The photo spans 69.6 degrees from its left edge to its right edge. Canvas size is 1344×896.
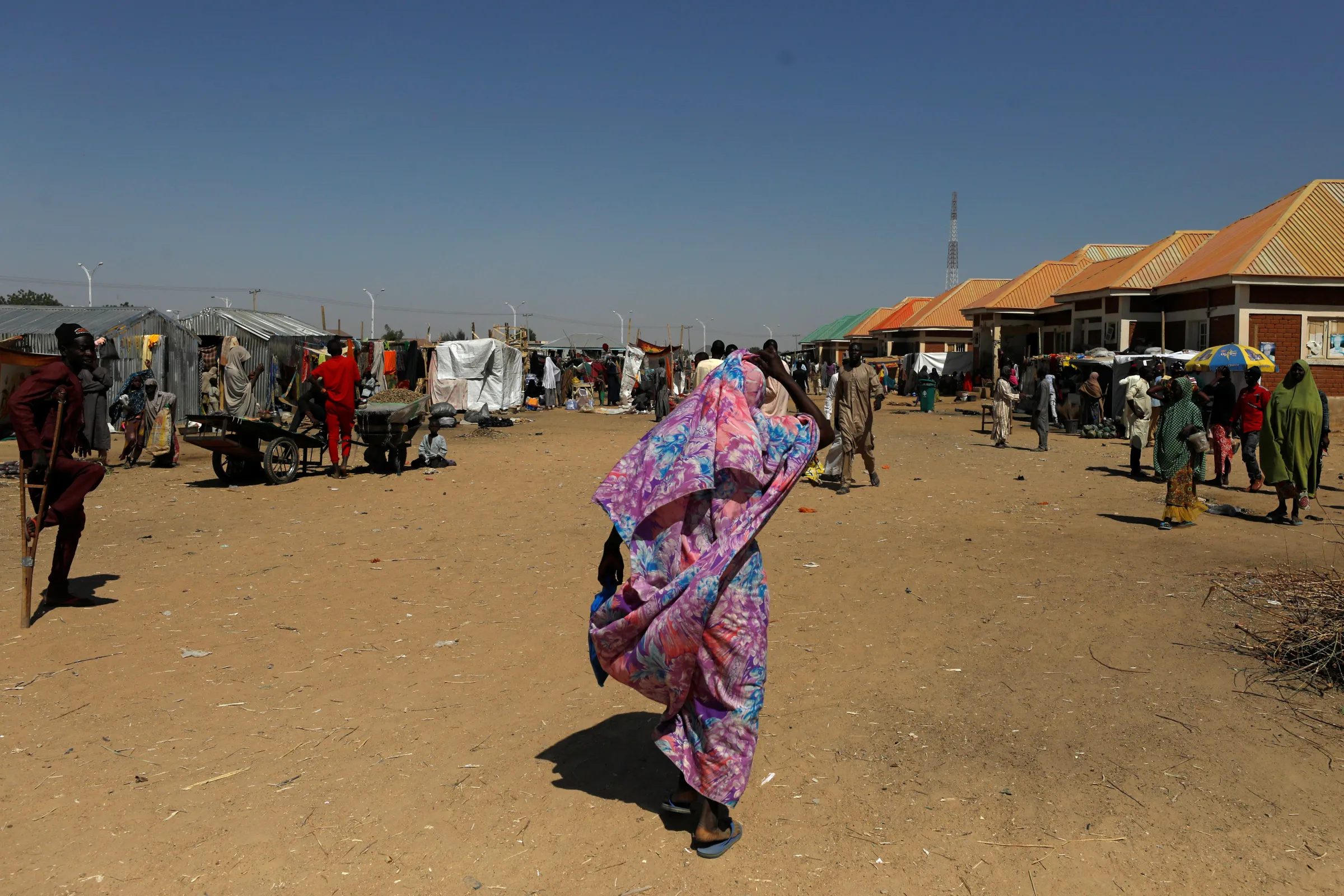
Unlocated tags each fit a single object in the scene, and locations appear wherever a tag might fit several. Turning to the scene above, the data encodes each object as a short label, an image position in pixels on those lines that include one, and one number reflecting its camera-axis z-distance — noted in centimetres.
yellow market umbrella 1569
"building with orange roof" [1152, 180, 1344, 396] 2081
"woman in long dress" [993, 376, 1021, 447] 1753
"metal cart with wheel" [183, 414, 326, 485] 1154
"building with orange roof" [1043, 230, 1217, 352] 2603
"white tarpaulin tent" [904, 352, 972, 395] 3997
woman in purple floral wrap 313
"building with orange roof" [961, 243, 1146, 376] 3456
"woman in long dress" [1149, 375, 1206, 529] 904
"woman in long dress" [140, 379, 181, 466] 1364
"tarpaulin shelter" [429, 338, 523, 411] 2608
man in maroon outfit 593
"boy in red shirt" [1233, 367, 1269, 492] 1205
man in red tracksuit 1221
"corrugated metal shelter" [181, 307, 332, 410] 2302
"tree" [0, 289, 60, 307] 6901
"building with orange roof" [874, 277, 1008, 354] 4709
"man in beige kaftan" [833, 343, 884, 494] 1134
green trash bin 2872
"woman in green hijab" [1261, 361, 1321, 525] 883
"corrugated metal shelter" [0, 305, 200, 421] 1958
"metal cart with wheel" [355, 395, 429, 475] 1298
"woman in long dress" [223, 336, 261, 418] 2147
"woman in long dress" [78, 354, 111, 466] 1073
